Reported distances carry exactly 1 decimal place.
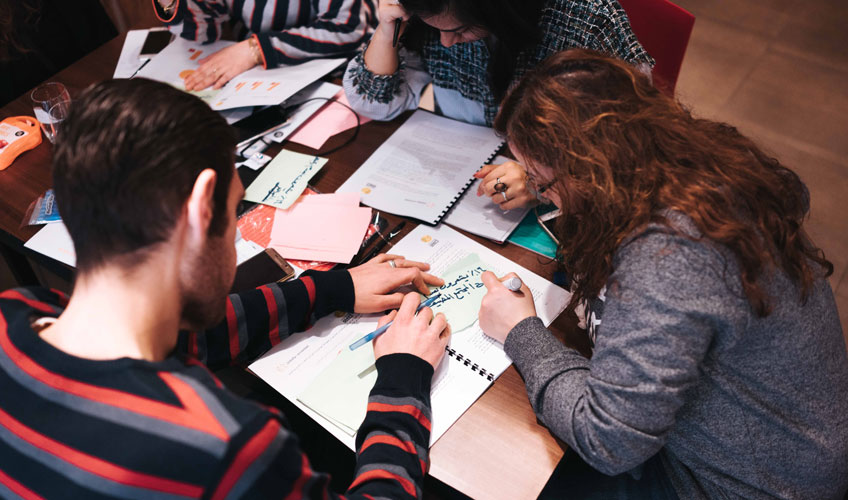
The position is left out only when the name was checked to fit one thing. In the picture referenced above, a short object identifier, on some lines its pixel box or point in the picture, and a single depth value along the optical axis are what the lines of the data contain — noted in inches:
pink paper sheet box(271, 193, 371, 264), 51.0
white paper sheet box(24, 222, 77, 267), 52.0
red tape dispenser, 60.7
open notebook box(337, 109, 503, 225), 54.6
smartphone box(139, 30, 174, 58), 72.3
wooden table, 37.8
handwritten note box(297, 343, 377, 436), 40.7
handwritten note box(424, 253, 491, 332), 46.0
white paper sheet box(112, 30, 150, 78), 69.3
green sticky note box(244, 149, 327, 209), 55.2
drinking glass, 61.5
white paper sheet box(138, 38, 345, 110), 63.7
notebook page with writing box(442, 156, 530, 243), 51.9
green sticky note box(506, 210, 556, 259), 51.0
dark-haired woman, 52.5
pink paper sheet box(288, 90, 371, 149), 61.3
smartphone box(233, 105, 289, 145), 61.5
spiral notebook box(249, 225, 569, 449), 41.1
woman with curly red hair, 33.4
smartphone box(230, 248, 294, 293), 49.2
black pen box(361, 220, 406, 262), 51.3
